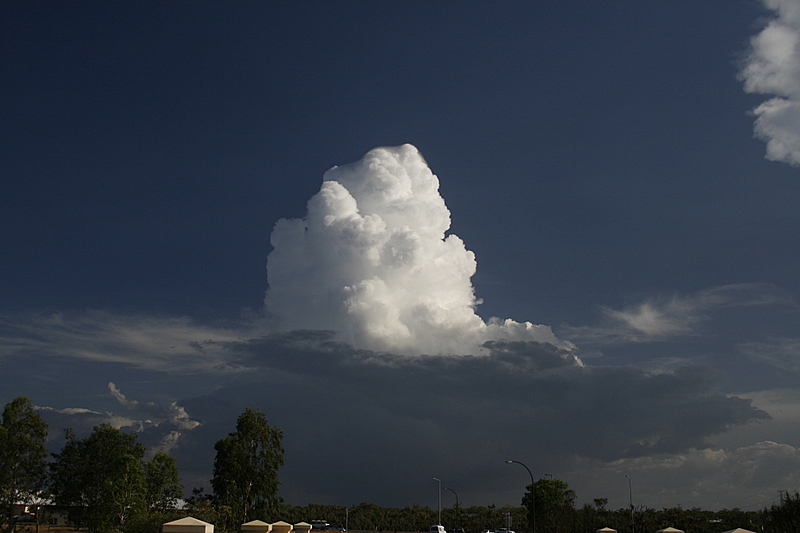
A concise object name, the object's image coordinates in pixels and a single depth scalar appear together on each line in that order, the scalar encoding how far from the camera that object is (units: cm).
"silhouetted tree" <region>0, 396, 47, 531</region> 6831
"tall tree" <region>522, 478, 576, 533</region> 9738
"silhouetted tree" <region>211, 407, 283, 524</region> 7788
